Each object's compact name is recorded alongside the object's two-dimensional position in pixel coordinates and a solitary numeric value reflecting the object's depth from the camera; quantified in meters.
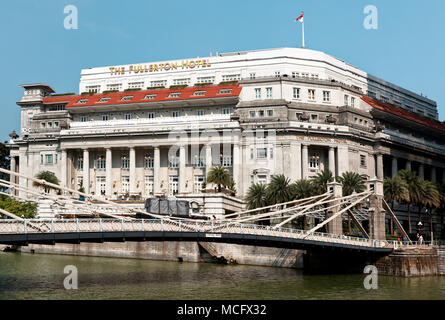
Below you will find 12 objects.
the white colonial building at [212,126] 97.31
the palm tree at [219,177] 86.38
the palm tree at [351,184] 77.38
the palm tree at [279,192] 74.88
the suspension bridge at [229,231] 44.91
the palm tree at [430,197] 83.88
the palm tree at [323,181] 76.19
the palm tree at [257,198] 77.12
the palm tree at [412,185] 83.75
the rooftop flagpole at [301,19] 103.44
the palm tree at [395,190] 81.94
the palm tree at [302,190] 75.00
